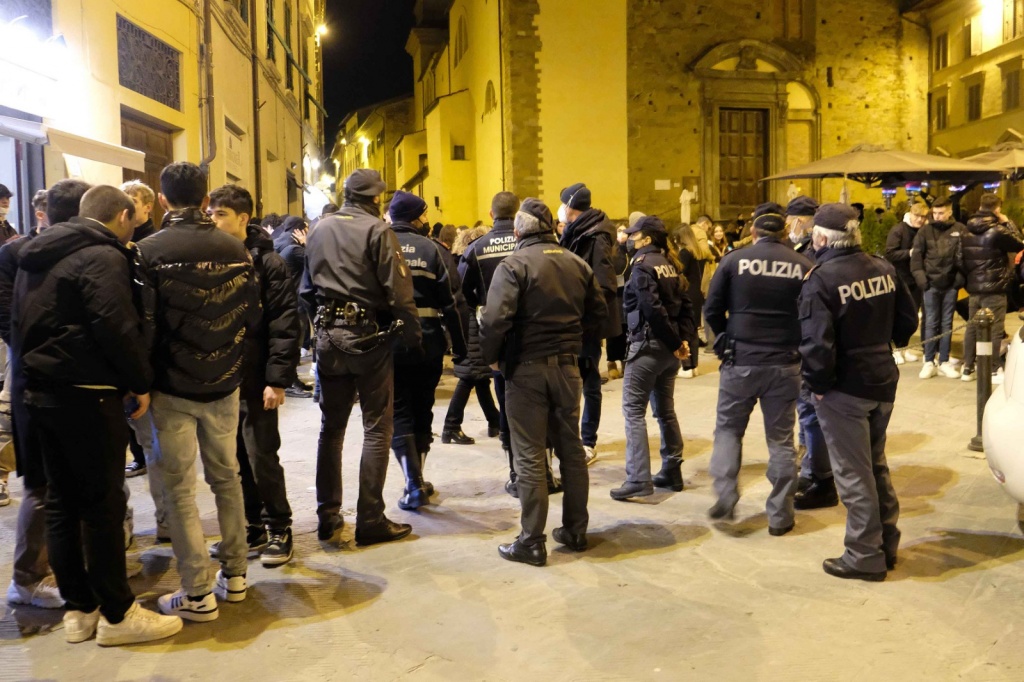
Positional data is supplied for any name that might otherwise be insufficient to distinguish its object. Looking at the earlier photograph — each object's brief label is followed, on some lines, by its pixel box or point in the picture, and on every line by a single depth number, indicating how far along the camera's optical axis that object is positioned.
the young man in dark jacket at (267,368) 4.56
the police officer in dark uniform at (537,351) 4.68
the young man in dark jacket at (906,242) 10.42
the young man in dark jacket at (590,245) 6.27
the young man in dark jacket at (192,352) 3.91
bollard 6.69
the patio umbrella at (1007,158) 12.12
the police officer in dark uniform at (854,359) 4.39
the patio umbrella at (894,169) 11.60
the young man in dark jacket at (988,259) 9.48
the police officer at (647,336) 5.76
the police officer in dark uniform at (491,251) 6.48
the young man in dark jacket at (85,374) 3.58
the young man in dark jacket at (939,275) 9.84
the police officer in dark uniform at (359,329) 4.82
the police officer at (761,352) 5.04
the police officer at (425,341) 5.64
